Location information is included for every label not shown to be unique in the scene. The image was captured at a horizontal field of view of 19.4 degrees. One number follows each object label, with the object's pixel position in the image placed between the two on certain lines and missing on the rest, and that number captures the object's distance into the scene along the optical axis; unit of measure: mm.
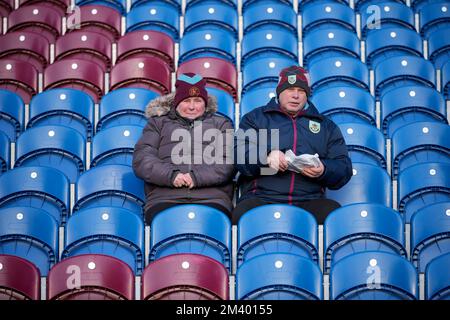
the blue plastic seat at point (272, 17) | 9383
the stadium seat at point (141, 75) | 8680
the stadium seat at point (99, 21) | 9500
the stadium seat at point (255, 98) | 8258
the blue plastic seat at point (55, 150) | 7859
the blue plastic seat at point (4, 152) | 7879
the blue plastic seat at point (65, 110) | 8281
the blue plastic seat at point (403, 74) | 8688
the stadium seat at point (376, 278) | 6469
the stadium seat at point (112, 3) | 9809
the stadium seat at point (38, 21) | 9539
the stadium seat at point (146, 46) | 9086
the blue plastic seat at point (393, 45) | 9078
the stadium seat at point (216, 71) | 8656
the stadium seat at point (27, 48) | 9159
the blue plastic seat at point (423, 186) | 7434
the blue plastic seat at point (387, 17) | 9398
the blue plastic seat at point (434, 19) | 9406
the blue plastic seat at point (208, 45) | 9055
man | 7223
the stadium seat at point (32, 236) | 7027
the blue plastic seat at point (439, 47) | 9047
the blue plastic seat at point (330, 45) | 9047
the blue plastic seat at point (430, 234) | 6934
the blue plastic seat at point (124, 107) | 8234
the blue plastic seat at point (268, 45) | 9023
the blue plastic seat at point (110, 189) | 7434
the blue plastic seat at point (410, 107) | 8273
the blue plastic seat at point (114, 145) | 7840
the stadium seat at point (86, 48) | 9102
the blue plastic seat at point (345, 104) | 8242
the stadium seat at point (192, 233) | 6926
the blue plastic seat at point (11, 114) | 8328
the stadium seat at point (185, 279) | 6484
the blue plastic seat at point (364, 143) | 7828
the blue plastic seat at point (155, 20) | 9453
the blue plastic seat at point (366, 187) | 7488
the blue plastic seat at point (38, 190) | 7457
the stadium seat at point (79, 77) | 8703
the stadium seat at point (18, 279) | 6488
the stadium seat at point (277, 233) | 6883
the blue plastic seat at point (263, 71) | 8656
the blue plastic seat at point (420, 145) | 7832
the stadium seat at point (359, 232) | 6883
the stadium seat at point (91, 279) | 6496
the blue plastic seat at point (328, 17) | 9391
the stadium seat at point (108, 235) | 6977
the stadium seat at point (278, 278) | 6480
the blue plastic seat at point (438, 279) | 6438
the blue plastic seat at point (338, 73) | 8625
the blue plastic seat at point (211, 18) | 9398
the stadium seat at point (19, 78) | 8789
